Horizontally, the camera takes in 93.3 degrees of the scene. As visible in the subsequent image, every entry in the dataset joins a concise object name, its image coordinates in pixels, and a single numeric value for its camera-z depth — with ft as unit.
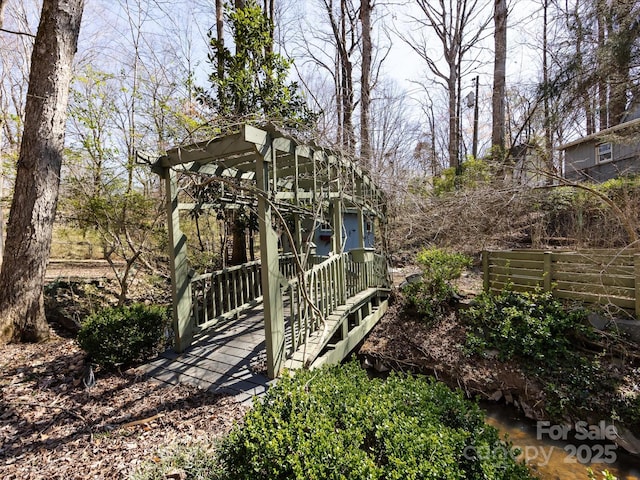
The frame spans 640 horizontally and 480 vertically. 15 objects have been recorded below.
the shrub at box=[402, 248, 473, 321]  21.04
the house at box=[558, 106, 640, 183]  31.89
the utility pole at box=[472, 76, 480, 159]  49.73
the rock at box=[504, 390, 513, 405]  15.85
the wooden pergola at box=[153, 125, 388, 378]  10.71
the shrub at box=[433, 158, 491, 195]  29.37
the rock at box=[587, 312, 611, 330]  15.48
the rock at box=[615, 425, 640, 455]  12.61
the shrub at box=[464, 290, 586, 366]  16.06
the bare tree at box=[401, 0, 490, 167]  41.37
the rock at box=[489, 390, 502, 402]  16.15
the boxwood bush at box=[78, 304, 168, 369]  11.72
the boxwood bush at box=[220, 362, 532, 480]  5.16
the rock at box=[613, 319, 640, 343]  14.57
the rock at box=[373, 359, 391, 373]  19.63
